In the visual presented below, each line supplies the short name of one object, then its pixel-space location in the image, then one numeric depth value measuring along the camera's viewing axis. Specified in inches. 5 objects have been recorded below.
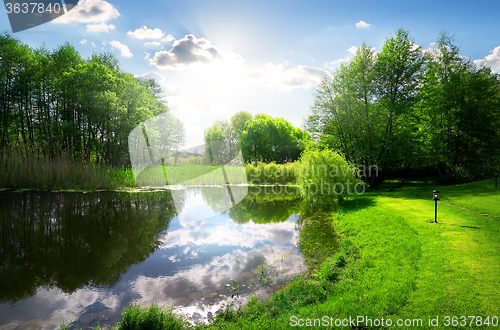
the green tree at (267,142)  1812.3
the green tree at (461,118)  741.3
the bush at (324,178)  425.4
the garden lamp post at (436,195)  281.0
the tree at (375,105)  738.8
